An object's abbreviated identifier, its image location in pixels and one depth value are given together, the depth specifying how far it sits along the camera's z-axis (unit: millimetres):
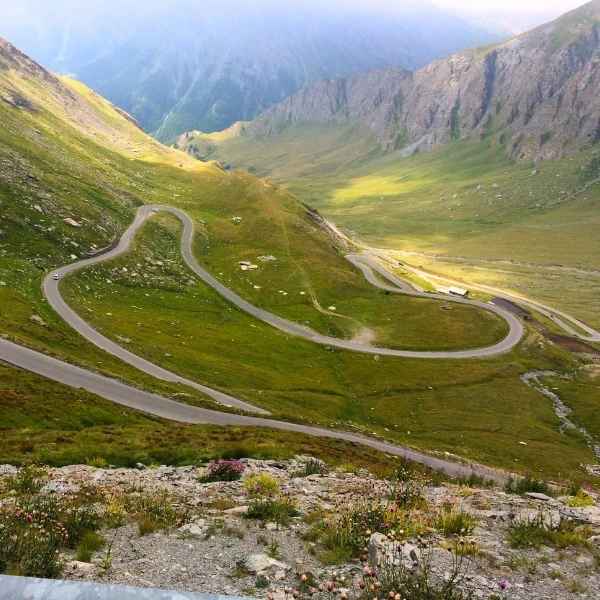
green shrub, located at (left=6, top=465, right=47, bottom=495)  19459
